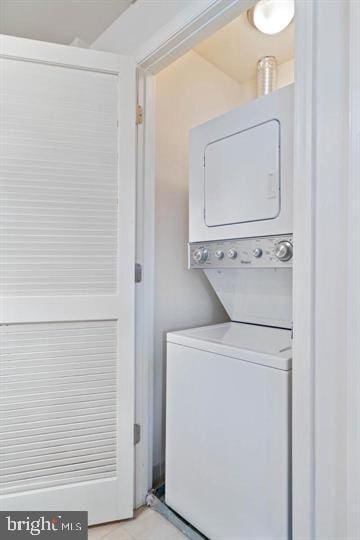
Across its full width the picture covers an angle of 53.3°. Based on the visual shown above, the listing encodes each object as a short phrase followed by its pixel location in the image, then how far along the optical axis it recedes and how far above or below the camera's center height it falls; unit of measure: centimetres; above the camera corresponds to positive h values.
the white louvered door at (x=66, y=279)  160 -6
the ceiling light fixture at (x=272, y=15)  190 +137
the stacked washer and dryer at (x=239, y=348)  132 -33
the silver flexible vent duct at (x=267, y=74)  224 +121
